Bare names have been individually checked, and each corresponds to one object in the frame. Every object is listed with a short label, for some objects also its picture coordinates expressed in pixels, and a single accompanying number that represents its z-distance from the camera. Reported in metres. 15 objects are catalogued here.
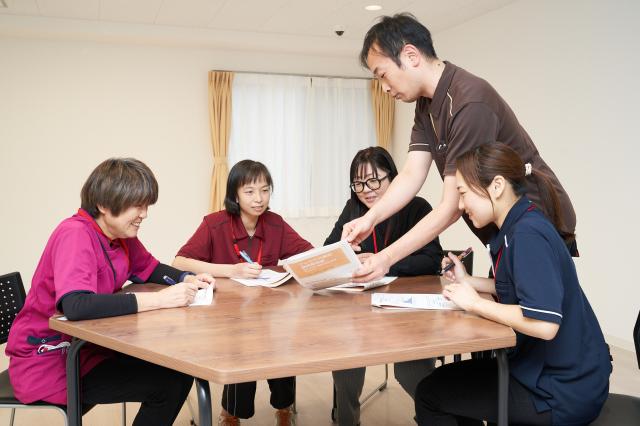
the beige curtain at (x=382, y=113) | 6.90
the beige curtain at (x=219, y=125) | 6.25
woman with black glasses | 2.59
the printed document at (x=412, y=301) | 1.84
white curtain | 6.45
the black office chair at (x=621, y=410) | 1.60
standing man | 1.91
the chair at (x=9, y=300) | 2.24
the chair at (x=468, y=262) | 2.84
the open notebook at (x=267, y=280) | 2.36
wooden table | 1.32
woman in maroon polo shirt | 2.71
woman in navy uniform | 1.54
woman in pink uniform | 1.76
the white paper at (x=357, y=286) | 2.19
